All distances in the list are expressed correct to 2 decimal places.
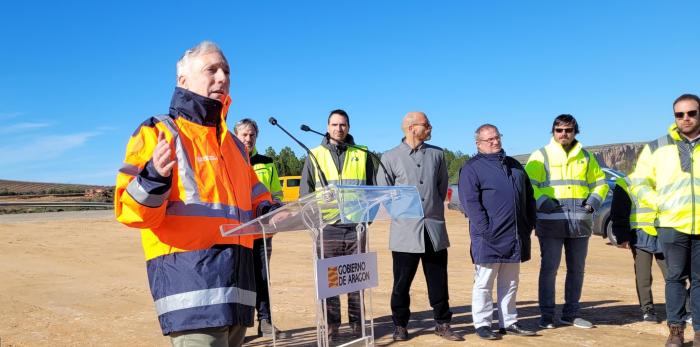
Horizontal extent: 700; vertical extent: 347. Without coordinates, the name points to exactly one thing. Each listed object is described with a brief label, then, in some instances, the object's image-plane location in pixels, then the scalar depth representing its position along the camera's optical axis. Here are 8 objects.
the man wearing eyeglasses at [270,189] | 6.59
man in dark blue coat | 6.14
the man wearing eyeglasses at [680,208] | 5.41
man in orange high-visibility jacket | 2.47
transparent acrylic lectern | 3.46
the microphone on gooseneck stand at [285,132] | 4.44
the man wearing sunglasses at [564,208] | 6.67
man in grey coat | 6.21
